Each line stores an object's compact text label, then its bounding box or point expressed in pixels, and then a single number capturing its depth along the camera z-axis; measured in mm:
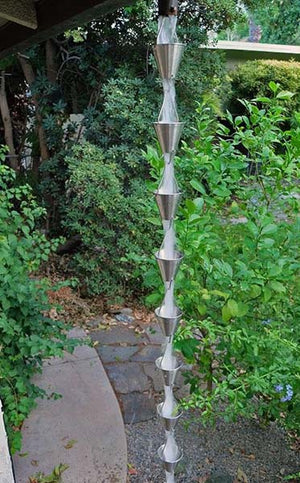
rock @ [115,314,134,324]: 3453
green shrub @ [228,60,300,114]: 7449
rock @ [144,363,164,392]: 2627
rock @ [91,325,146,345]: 3139
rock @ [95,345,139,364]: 2898
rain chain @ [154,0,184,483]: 1207
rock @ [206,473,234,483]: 1927
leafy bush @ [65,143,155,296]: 3324
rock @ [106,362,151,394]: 2604
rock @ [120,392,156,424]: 2372
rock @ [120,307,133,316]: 3567
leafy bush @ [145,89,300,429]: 1587
